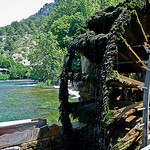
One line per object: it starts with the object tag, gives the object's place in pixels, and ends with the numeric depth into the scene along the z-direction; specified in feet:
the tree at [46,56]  82.69
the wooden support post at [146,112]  12.52
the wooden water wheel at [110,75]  13.53
